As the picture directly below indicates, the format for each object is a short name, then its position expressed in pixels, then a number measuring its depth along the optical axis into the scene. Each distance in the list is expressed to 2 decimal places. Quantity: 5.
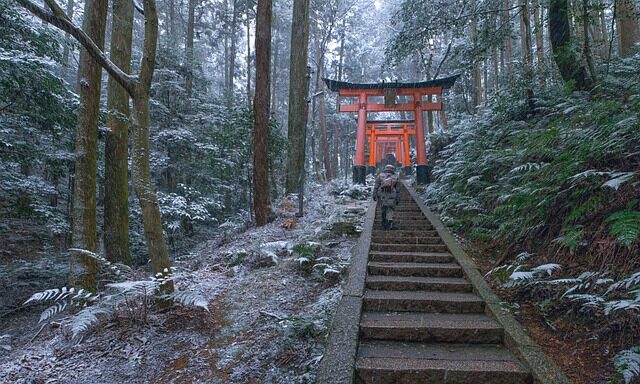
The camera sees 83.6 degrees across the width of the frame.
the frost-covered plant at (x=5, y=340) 5.18
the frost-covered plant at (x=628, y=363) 2.43
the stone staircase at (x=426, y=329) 3.14
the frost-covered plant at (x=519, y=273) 3.76
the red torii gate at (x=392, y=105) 14.80
